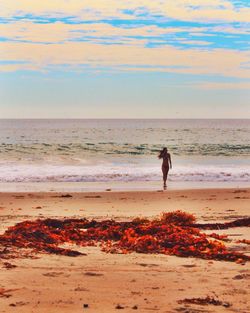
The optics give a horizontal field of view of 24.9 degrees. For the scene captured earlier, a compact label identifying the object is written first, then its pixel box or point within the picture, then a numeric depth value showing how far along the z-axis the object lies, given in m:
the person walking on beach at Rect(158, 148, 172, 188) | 25.35
